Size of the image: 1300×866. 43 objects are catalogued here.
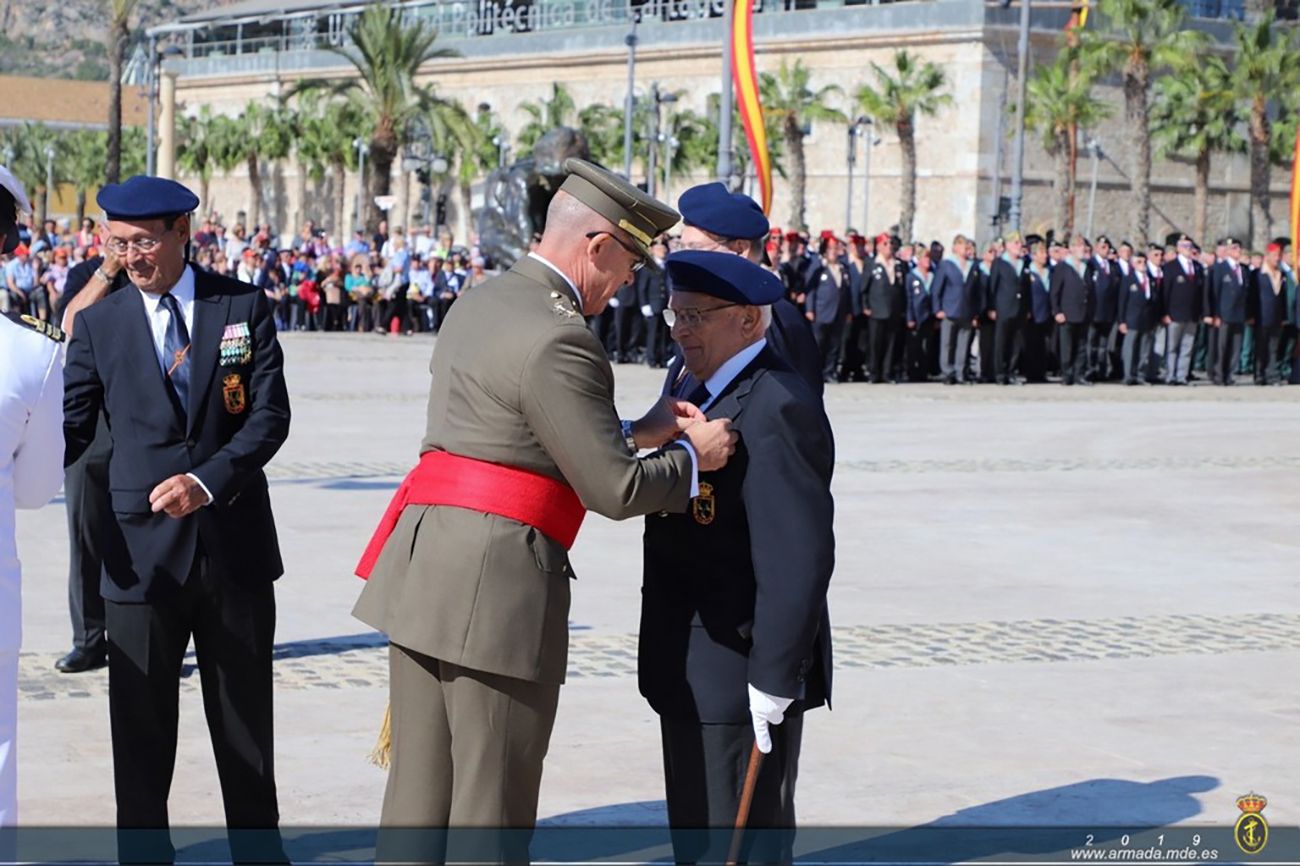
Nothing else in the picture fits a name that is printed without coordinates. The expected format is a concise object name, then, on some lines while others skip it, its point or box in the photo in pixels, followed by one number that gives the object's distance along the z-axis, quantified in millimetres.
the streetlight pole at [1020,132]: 38250
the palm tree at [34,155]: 104812
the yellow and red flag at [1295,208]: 29864
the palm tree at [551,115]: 70625
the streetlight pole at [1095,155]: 59609
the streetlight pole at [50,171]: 101688
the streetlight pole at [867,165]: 62038
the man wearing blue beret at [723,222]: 6207
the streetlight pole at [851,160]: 56447
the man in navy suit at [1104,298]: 27641
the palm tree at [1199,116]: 58938
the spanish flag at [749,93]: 22906
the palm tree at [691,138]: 66312
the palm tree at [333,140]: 76562
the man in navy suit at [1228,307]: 28281
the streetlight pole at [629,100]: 50281
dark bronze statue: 28141
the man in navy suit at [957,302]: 26781
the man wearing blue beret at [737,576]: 4898
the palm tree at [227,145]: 83938
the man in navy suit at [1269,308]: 28578
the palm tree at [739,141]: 61562
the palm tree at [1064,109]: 58094
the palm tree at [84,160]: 102000
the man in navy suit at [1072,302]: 27406
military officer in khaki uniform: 4652
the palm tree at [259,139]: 80812
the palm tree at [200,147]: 85562
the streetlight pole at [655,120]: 48469
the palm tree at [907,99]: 59844
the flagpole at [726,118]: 29016
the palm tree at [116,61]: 63656
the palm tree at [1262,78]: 56906
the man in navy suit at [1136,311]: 27938
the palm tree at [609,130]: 67562
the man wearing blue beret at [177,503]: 5871
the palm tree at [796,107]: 62375
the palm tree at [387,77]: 59312
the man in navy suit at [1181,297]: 28234
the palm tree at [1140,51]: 56906
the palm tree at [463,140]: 61438
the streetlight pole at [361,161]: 70669
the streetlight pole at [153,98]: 72938
